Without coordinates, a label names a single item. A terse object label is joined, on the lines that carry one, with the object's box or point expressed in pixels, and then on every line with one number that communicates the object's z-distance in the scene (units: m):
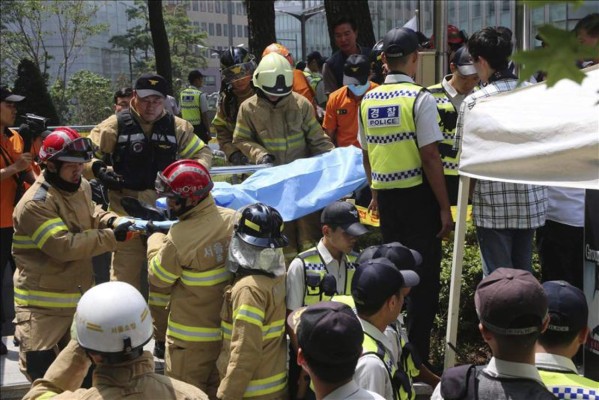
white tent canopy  4.24
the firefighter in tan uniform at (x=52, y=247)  5.16
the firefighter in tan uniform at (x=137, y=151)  6.35
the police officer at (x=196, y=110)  14.29
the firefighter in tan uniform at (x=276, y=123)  6.96
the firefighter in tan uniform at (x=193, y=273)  4.86
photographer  6.84
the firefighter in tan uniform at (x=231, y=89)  7.89
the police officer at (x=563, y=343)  3.01
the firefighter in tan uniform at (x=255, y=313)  4.55
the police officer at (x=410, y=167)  5.52
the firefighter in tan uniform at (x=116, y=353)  3.11
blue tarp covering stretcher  6.42
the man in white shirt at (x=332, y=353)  2.97
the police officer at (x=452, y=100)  6.55
